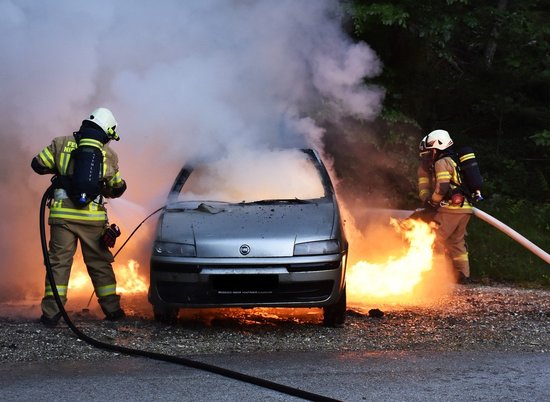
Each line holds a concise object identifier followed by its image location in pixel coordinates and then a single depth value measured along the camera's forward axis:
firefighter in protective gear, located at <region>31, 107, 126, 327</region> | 6.98
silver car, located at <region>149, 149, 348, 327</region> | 6.31
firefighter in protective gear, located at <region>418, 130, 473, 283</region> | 9.78
